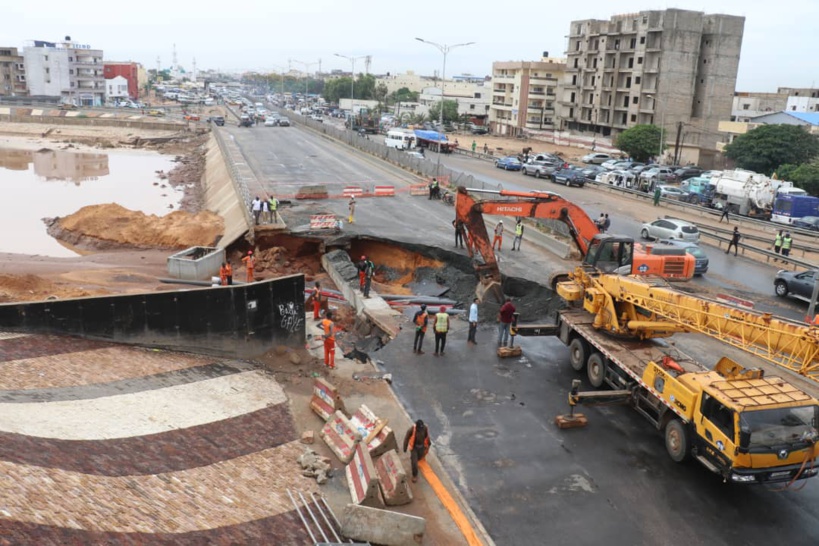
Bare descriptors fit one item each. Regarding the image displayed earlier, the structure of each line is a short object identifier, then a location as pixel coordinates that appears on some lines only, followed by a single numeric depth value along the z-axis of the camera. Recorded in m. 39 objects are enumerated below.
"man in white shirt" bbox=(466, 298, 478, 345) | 20.30
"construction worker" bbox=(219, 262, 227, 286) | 25.09
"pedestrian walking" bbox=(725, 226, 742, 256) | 33.50
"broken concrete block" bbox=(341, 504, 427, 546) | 10.94
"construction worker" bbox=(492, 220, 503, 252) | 29.64
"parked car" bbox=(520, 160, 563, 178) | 58.25
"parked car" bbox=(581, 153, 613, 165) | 74.19
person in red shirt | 19.59
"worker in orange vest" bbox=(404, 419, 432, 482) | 13.05
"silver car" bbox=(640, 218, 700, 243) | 34.16
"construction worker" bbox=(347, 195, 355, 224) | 33.99
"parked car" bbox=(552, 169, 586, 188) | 54.78
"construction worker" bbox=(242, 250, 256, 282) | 27.41
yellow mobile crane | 12.13
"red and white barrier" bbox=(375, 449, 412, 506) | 12.13
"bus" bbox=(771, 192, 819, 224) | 42.84
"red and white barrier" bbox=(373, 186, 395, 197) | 42.75
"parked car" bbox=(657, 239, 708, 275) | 29.44
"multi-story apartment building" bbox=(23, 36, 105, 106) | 138.88
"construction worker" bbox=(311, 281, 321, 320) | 22.89
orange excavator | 19.53
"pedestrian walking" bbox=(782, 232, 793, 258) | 32.59
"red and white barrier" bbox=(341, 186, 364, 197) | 41.64
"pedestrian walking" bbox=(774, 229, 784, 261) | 32.94
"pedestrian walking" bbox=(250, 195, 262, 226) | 32.62
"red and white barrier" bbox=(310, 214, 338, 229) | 31.42
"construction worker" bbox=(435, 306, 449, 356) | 18.97
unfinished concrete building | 86.38
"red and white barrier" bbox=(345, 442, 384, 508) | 11.90
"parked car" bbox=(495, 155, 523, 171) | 62.84
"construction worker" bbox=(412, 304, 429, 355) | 19.28
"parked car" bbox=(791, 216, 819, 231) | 41.19
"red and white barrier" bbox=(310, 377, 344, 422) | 15.22
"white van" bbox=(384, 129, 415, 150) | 73.50
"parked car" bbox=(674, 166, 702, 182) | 62.22
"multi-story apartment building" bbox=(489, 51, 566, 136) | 109.00
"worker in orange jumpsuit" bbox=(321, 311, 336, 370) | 18.22
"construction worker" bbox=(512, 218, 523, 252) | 30.30
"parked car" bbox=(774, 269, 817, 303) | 26.17
